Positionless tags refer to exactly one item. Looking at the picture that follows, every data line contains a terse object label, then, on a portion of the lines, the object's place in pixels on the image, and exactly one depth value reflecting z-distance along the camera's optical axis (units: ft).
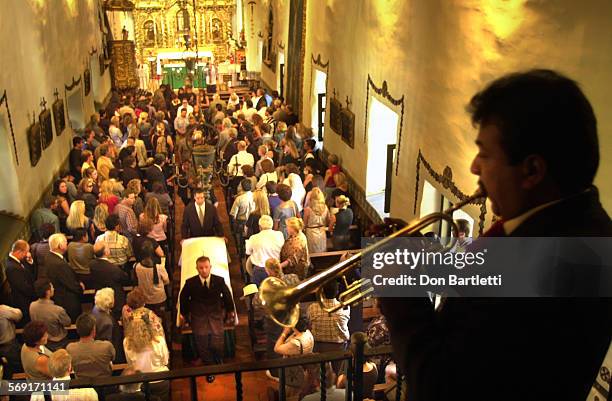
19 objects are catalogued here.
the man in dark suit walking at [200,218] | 27.81
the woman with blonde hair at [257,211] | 28.17
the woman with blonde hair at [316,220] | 27.58
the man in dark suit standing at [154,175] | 32.76
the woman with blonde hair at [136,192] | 28.27
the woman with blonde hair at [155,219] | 26.84
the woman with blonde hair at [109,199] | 28.37
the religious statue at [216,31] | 102.12
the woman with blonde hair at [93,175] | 31.82
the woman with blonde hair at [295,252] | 23.56
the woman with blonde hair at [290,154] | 37.73
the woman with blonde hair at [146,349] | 17.65
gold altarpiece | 98.43
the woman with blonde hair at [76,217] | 27.66
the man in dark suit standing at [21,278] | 21.62
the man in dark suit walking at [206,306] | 20.59
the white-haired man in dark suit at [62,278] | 21.74
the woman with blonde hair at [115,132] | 43.47
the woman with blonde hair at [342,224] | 27.73
